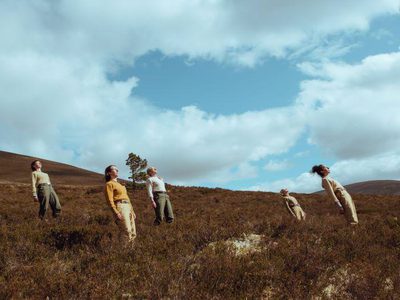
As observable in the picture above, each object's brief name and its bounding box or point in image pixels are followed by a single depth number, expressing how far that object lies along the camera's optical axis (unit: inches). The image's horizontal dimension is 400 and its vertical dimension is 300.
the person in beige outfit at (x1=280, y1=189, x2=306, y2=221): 494.3
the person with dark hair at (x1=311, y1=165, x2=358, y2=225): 333.1
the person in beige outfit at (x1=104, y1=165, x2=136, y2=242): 279.3
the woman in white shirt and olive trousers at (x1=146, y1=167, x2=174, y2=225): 394.9
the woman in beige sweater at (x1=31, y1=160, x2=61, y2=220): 417.1
